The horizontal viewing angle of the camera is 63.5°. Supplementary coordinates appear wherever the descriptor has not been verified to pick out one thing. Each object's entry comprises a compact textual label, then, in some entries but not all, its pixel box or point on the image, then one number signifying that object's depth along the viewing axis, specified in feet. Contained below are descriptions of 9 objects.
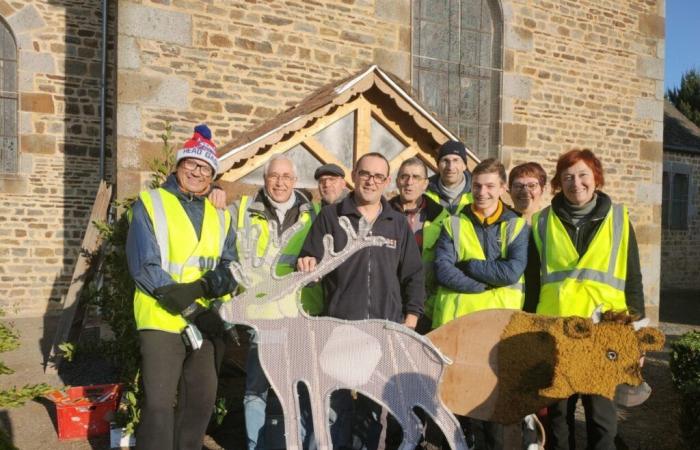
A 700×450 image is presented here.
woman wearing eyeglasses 13.69
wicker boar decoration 8.22
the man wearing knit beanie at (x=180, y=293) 9.64
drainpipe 29.43
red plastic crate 14.35
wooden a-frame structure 18.79
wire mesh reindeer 8.70
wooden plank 20.29
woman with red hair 9.83
